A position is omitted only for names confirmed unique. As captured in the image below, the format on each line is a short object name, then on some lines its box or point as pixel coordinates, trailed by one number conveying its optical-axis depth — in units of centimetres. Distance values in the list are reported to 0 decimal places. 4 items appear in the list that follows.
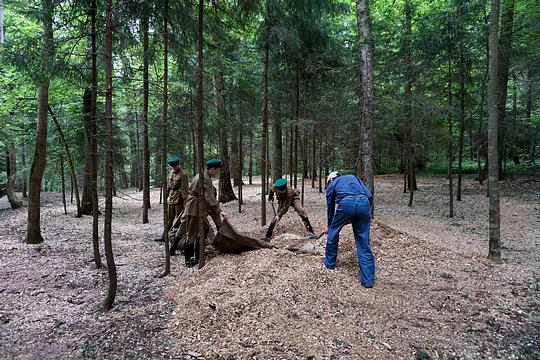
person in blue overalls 463
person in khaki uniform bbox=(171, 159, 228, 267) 579
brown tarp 569
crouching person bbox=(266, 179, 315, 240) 736
